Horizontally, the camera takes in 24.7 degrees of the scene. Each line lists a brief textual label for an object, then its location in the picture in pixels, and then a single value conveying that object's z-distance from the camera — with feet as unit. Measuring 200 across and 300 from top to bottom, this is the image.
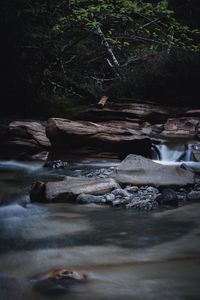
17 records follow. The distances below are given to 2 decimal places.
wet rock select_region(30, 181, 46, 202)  25.63
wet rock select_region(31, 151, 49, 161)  38.55
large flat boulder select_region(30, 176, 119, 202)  25.43
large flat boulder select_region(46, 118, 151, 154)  37.24
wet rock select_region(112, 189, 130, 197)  25.71
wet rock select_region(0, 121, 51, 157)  39.01
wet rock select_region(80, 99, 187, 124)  46.54
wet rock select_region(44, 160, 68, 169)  35.66
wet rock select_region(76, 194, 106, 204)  24.93
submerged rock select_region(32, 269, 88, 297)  13.71
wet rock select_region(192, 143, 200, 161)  37.87
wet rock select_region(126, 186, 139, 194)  26.86
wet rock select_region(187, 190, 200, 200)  25.54
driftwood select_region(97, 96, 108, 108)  48.58
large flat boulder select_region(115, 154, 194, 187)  27.68
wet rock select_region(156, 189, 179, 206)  24.49
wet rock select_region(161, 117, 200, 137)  47.80
